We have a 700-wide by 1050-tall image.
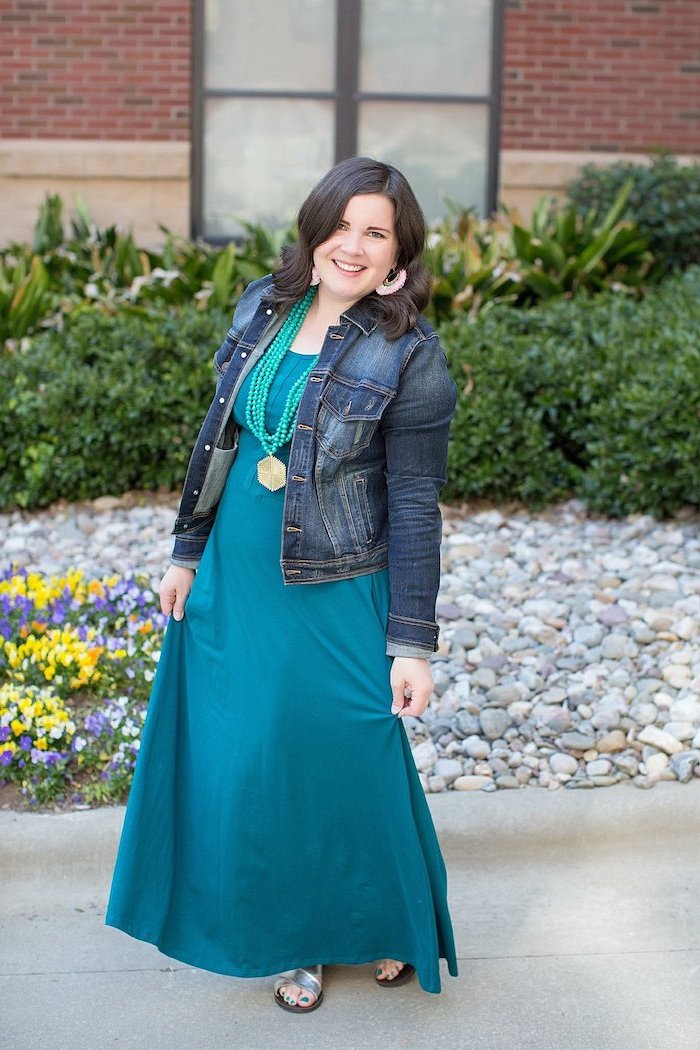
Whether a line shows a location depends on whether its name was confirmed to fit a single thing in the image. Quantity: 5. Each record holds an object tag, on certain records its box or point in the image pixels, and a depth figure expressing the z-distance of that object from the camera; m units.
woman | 2.45
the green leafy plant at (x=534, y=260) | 6.84
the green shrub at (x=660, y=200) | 8.43
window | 9.23
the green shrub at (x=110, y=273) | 6.73
